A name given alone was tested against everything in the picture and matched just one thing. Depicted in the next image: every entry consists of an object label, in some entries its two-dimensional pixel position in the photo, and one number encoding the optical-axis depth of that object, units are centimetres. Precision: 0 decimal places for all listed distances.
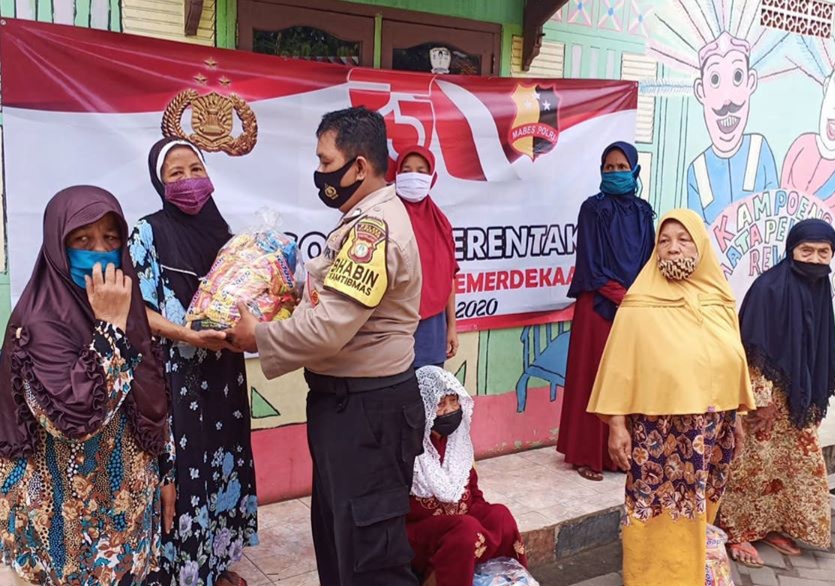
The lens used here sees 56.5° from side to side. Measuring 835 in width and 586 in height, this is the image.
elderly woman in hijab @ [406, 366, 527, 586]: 272
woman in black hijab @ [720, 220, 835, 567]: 373
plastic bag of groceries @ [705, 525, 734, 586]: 334
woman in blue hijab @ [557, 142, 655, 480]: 433
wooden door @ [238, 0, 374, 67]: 370
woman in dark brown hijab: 195
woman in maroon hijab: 380
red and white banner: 318
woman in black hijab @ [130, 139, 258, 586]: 267
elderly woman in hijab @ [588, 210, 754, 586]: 311
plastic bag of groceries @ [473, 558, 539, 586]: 283
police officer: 236
